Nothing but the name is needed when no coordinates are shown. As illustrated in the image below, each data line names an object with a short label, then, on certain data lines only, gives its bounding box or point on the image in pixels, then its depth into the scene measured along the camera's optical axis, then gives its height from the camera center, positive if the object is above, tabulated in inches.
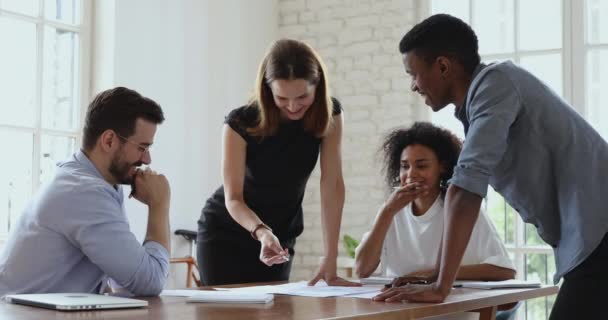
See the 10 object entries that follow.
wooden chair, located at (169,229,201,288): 192.4 -17.5
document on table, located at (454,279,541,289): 98.8 -11.8
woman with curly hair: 110.7 -5.8
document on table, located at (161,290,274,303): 77.3 -10.6
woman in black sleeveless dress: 104.2 +1.3
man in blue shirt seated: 79.6 -4.6
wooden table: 66.5 -10.6
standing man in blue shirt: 68.3 +1.0
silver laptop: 68.6 -9.8
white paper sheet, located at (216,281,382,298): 87.0 -11.4
